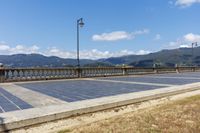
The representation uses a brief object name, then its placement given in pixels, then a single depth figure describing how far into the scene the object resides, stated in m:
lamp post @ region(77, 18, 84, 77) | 11.82
